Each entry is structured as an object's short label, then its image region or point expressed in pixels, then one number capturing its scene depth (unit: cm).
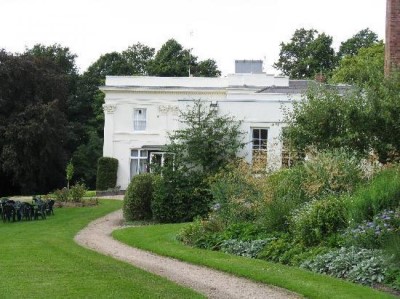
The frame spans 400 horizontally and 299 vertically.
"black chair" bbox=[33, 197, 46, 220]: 2581
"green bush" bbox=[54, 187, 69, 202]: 3089
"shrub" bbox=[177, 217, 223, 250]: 1519
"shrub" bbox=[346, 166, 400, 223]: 1262
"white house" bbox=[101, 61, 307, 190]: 4509
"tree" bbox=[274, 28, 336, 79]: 6372
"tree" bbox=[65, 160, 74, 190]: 3905
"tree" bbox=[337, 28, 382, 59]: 6419
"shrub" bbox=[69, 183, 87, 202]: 3094
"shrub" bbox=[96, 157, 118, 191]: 4366
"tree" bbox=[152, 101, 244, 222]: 2255
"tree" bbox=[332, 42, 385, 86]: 4434
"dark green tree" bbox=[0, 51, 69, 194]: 4447
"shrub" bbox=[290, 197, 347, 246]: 1299
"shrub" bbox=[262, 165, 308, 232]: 1470
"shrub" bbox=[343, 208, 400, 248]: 1140
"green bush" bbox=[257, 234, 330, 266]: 1220
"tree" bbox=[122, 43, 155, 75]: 6419
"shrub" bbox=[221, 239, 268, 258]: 1361
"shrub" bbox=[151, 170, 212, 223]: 2248
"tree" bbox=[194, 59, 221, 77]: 6262
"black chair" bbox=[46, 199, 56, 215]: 2659
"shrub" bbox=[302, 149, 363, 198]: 1546
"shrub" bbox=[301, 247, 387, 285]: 1036
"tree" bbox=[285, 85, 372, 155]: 1808
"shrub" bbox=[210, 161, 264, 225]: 1652
